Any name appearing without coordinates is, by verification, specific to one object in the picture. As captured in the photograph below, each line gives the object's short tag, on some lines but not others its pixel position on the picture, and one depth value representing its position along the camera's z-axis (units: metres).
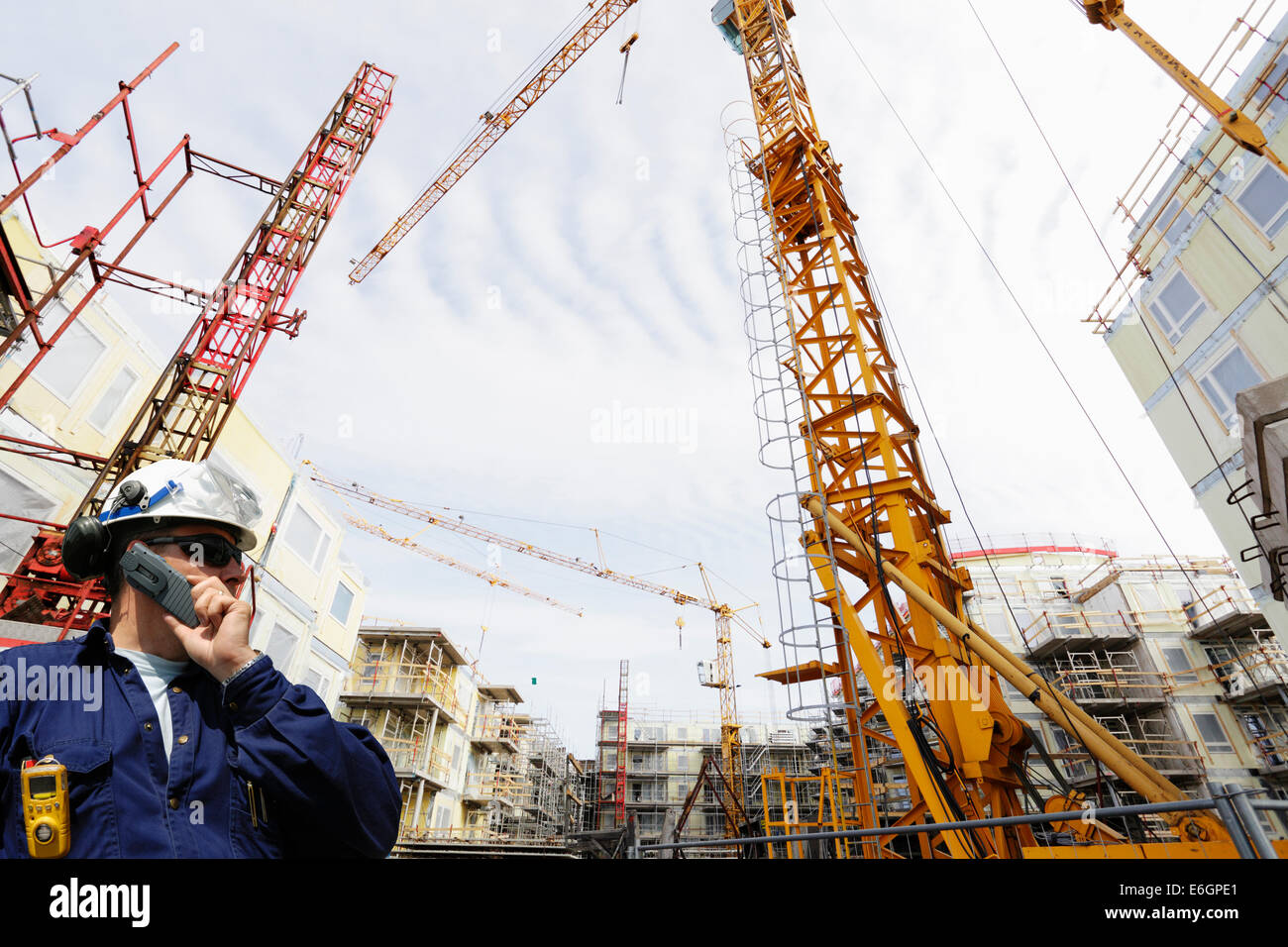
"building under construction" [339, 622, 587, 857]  25.36
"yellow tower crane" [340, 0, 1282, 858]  7.09
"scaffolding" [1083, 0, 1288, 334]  12.40
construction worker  1.42
